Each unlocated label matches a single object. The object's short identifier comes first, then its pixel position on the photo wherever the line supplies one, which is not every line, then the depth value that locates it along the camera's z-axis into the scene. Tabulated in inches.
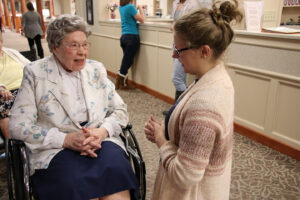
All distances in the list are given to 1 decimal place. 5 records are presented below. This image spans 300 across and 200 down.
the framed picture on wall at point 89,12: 222.1
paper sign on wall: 107.0
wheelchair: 46.1
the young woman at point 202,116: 32.9
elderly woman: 47.3
